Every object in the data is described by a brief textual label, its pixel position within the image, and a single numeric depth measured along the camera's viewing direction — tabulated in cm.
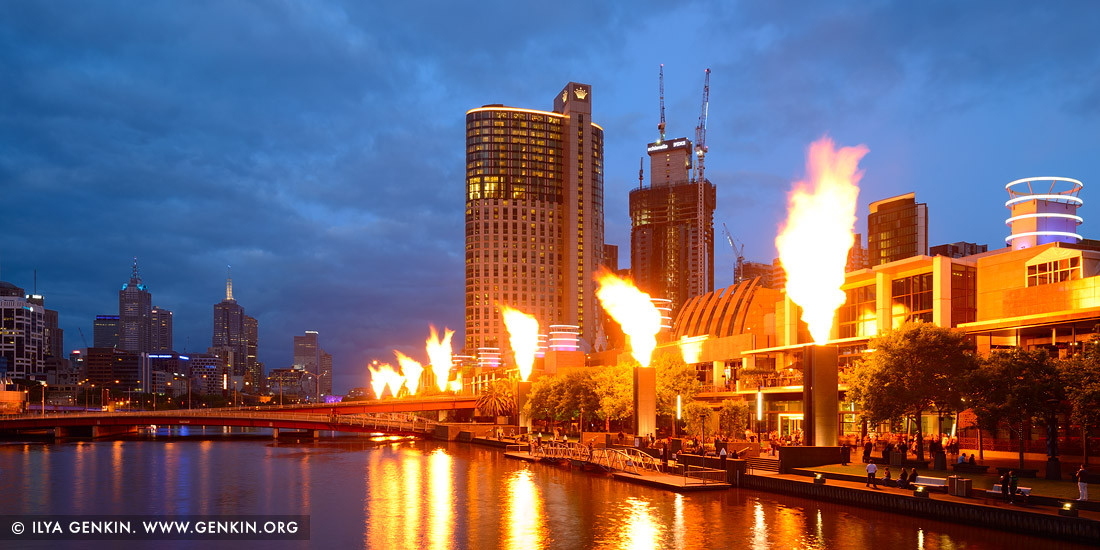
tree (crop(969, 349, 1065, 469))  4894
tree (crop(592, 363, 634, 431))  9225
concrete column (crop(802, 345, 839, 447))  5869
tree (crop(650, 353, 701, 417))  9100
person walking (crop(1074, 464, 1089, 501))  3825
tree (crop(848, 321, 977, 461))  5684
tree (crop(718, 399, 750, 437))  7956
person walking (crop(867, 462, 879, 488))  4878
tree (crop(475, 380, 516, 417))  14088
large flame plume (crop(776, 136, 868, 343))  6644
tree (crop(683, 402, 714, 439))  8144
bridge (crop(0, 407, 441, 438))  14475
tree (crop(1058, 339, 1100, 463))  4497
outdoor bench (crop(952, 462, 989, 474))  5166
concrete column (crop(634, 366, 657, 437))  8069
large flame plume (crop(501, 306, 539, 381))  13900
